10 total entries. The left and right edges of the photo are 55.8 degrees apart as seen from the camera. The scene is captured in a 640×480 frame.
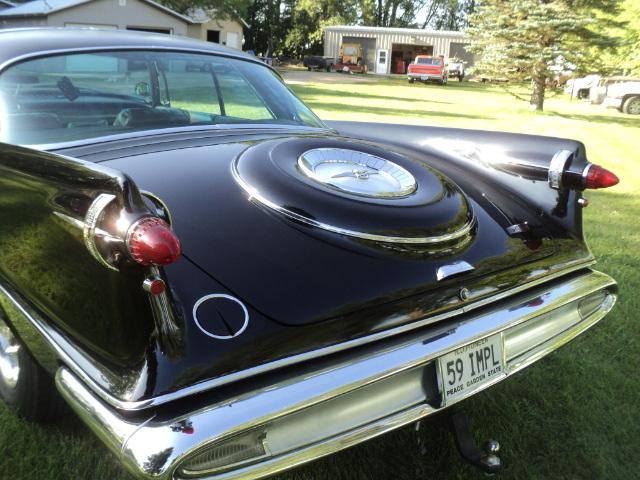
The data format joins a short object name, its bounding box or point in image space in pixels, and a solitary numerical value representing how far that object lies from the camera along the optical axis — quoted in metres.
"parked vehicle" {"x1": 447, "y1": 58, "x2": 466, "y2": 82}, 39.81
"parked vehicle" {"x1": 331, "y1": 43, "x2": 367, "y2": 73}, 42.16
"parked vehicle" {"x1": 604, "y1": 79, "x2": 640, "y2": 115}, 17.83
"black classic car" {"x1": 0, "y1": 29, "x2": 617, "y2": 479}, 1.38
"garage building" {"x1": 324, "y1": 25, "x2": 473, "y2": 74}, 45.22
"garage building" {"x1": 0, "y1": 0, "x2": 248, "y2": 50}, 24.88
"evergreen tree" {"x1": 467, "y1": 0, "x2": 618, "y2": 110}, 15.84
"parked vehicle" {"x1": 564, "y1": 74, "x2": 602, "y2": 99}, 25.23
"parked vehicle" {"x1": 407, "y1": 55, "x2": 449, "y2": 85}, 32.38
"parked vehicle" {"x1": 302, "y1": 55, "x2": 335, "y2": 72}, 40.53
